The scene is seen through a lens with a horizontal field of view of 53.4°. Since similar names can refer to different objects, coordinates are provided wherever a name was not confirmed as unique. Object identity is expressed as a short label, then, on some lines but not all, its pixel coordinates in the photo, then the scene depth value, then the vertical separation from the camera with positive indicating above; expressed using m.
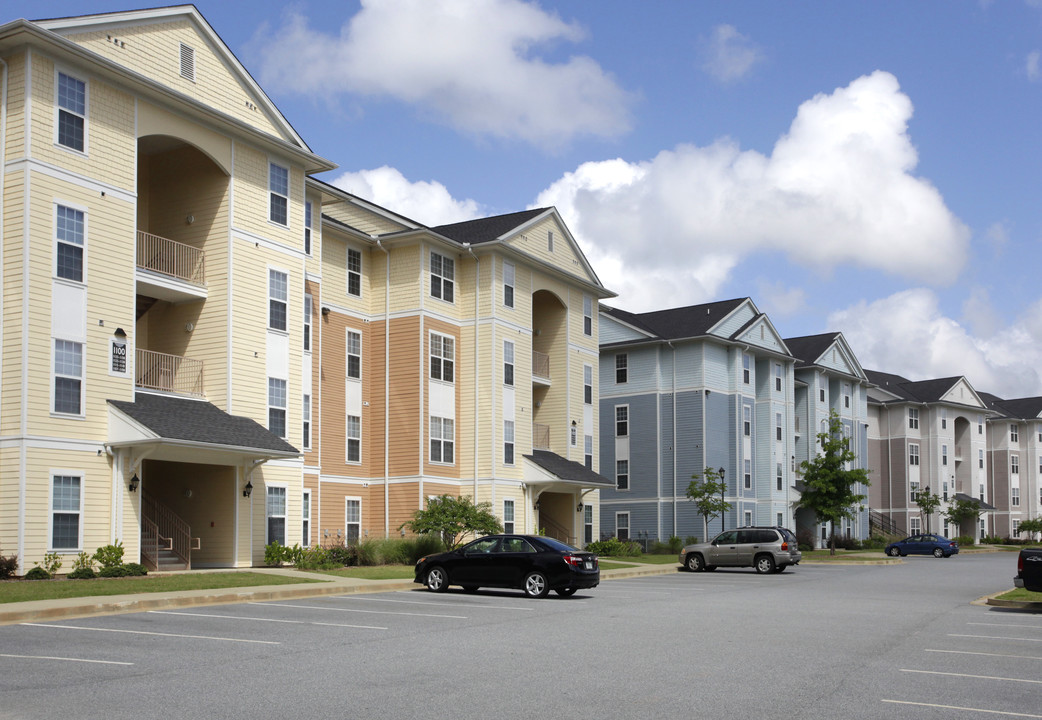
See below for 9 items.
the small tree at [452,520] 35.62 -2.41
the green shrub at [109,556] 23.97 -2.42
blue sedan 59.22 -5.70
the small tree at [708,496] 50.12 -2.32
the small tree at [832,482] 53.66 -1.76
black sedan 22.77 -2.61
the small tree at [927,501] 77.25 -3.96
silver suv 36.25 -3.62
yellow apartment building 24.03 +3.71
